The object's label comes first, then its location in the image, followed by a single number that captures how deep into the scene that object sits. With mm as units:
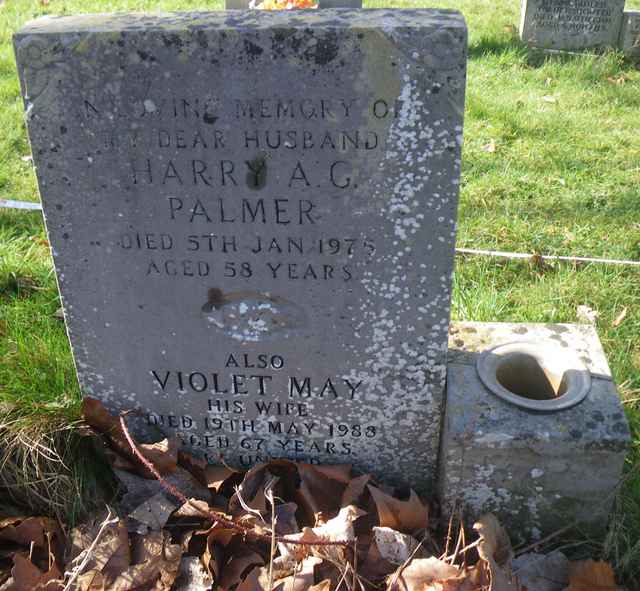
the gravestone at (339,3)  2535
